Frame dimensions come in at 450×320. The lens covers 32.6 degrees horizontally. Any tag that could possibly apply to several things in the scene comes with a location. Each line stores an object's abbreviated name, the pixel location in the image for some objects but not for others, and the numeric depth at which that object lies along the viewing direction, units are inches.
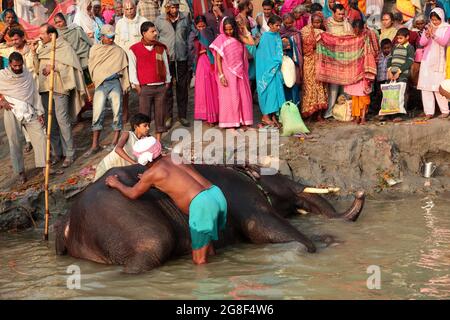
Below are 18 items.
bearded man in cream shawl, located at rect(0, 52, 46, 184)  405.4
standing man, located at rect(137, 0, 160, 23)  501.7
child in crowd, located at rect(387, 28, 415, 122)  455.5
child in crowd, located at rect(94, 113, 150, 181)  355.4
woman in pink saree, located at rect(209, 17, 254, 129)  440.1
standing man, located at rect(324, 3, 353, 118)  472.4
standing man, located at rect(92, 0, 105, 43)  526.9
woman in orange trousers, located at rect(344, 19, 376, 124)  462.0
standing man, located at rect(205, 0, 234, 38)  466.6
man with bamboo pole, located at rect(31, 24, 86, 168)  432.5
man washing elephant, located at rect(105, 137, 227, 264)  275.1
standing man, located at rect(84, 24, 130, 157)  436.8
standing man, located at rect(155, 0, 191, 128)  466.9
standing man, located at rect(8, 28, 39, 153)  431.5
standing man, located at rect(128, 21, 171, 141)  429.1
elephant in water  273.3
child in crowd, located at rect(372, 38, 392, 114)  471.2
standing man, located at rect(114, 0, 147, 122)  466.9
